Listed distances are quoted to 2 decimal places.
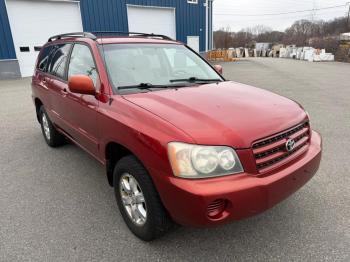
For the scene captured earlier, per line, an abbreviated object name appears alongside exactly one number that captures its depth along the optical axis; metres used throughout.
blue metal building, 14.30
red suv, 2.02
